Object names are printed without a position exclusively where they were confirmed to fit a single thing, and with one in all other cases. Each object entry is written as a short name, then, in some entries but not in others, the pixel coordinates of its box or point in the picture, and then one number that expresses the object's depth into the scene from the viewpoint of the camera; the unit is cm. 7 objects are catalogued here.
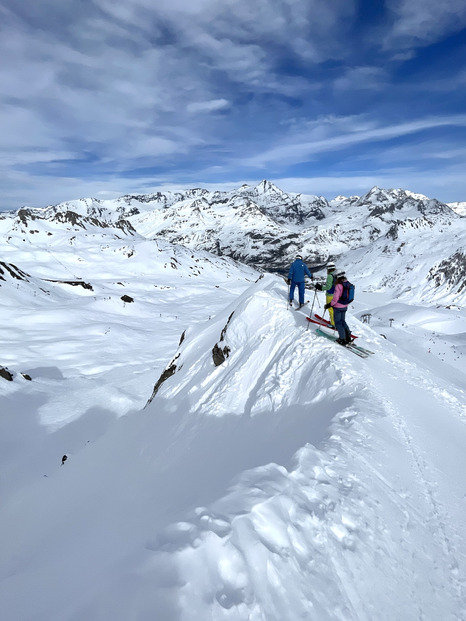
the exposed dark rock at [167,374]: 1403
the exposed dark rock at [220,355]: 1116
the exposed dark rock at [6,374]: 1590
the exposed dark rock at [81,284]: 4762
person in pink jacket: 977
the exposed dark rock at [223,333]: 1188
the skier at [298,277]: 1202
